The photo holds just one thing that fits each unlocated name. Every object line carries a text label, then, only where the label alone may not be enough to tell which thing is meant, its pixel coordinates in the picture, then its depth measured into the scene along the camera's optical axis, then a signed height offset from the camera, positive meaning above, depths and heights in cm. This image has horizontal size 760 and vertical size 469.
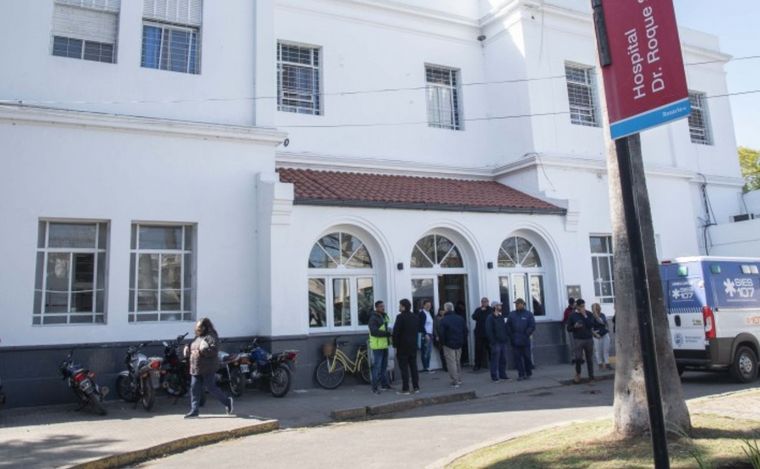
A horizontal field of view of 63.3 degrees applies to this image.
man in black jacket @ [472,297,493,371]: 1443 -29
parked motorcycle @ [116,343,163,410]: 1031 -68
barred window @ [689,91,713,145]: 2173 +677
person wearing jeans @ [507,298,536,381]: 1346 -32
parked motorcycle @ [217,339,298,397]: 1152 -68
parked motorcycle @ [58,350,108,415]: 1011 -75
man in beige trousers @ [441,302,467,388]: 1239 -32
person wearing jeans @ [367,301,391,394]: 1204 -19
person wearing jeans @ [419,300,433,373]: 1398 -16
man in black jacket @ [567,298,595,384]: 1284 -40
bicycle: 1283 -75
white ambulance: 1195 +1
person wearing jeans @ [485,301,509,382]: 1328 -37
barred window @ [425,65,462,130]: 1836 +681
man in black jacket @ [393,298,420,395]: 1183 -33
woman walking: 971 -45
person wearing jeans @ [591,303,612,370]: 1436 -60
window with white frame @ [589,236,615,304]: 1773 +144
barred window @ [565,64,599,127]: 1886 +687
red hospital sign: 425 +176
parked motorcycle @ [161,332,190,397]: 1127 -65
